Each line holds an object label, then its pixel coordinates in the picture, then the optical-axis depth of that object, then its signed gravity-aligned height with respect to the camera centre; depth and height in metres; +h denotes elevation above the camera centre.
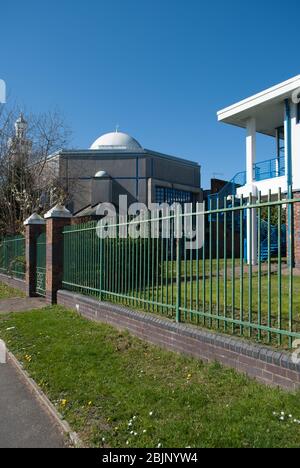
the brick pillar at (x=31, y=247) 13.18 -0.09
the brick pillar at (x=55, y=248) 11.02 -0.10
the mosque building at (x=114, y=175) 28.58 +4.76
